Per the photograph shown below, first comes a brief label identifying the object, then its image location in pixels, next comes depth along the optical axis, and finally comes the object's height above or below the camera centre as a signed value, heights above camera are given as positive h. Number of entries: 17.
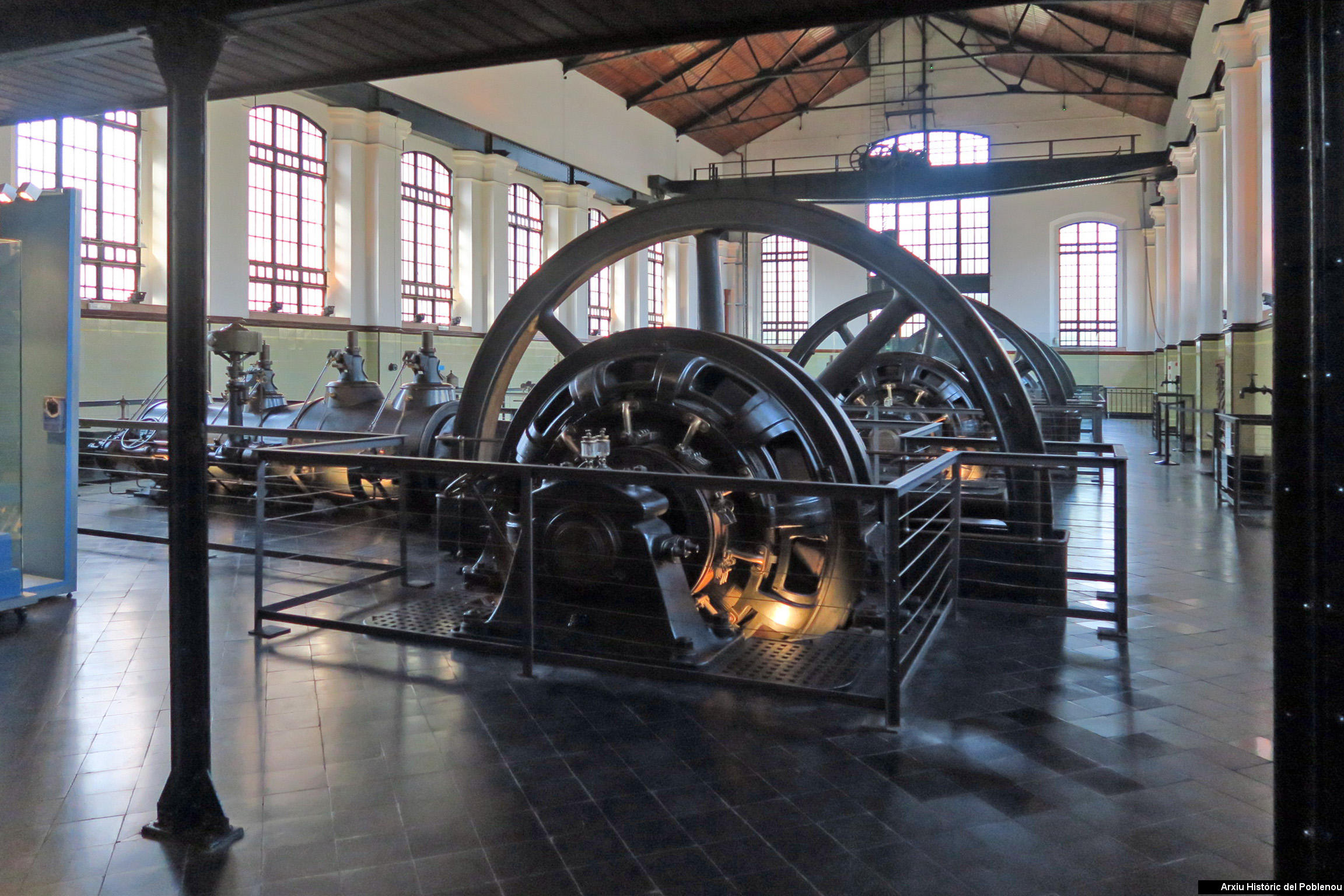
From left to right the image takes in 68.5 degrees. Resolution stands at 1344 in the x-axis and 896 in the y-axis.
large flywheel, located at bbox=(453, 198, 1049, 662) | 3.50 -0.07
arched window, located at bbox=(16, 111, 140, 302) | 10.99 +3.07
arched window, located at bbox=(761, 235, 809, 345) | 27.06 +4.29
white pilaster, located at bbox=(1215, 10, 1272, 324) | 10.61 +3.10
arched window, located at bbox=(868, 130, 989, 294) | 24.83 +5.69
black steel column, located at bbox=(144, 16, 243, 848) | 2.26 +0.00
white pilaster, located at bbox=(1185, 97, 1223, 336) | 13.71 +3.31
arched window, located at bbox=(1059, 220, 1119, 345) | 24.03 +3.97
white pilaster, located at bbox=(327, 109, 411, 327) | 14.90 +3.60
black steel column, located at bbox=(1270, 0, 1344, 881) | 1.52 +0.02
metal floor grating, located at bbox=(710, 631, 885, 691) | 3.28 -0.76
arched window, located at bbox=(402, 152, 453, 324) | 16.72 +3.57
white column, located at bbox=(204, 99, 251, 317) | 12.88 +3.11
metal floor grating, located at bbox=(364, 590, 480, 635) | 3.90 -0.71
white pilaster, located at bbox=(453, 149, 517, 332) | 17.67 +3.82
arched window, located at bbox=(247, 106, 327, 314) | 13.89 +3.38
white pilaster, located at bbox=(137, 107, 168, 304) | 12.12 +2.99
